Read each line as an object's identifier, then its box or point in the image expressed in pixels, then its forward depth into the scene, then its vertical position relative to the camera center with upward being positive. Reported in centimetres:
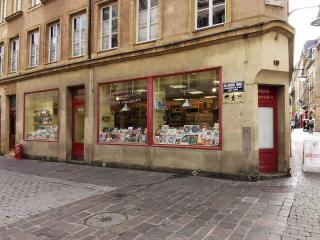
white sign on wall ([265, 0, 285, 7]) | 865 +368
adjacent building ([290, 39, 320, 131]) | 4975 +789
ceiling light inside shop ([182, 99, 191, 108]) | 1014 +82
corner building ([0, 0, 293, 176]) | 869 +159
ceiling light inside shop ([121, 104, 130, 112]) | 1171 +79
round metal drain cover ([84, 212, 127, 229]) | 512 -165
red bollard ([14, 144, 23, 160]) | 1528 -122
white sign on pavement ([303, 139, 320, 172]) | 982 -92
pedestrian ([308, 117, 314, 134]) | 3781 +22
